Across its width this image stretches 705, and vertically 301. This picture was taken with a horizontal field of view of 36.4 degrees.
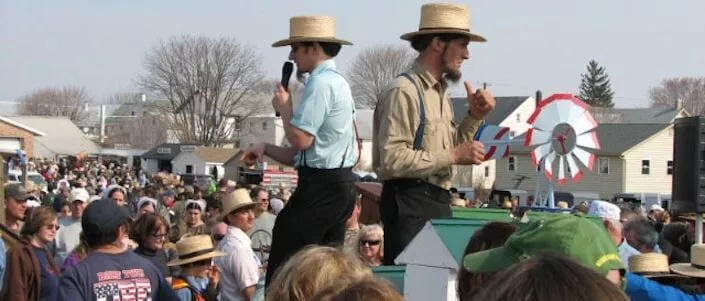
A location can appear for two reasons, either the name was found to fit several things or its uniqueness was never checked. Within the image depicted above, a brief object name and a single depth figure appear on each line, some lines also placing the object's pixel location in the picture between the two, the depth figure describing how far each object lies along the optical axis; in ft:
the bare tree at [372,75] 311.88
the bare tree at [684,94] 406.41
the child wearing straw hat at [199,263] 24.21
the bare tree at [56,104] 467.11
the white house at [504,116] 246.88
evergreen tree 369.91
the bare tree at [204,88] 270.05
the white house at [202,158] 260.38
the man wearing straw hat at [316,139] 16.63
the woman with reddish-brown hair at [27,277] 22.72
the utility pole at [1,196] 23.67
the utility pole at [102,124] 437.79
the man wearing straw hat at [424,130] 16.48
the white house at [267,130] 298.76
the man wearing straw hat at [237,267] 24.14
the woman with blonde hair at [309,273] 11.91
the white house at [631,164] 223.30
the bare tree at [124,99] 489.67
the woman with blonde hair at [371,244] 26.20
